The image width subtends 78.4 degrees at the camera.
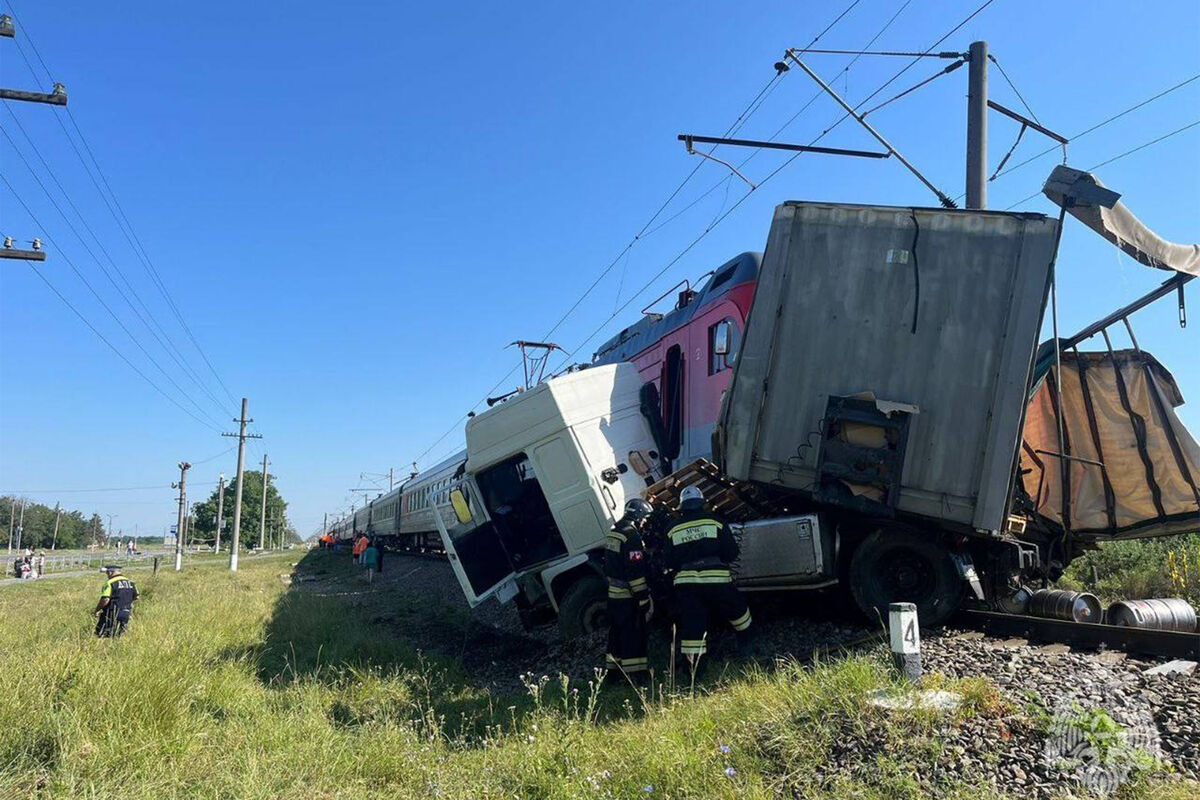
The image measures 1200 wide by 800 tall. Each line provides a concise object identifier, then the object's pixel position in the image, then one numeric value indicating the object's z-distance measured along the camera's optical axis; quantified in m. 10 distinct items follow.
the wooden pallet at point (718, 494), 6.79
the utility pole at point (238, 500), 32.13
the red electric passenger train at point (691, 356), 8.05
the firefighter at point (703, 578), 5.72
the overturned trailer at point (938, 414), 5.67
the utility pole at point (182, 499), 34.31
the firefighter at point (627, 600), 6.07
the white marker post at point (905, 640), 4.25
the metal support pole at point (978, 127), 8.18
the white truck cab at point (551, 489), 7.97
